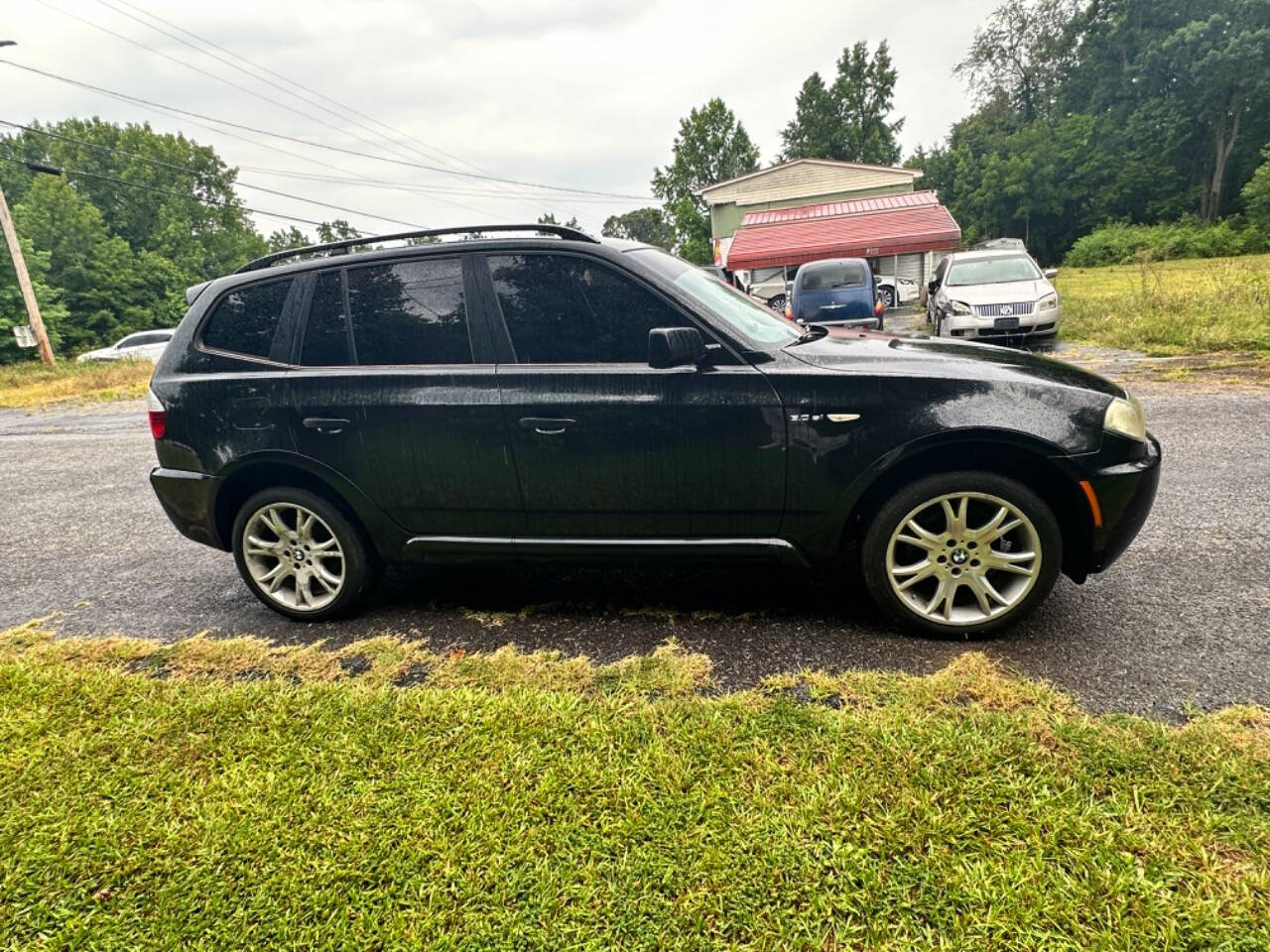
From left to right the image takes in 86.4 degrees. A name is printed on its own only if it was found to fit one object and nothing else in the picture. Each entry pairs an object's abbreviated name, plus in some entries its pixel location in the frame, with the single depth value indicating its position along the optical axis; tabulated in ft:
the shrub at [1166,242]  108.06
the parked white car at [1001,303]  36.17
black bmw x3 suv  8.88
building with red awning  79.37
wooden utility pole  62.89
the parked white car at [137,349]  69.05
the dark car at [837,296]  42.19
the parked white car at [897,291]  72.54
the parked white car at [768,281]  77.92
